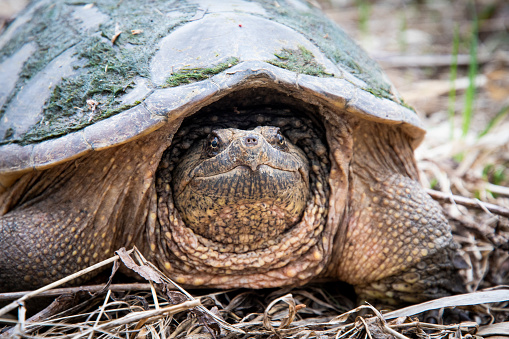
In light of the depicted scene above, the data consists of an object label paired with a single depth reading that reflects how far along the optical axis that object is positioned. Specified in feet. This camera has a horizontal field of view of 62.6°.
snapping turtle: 6.66
